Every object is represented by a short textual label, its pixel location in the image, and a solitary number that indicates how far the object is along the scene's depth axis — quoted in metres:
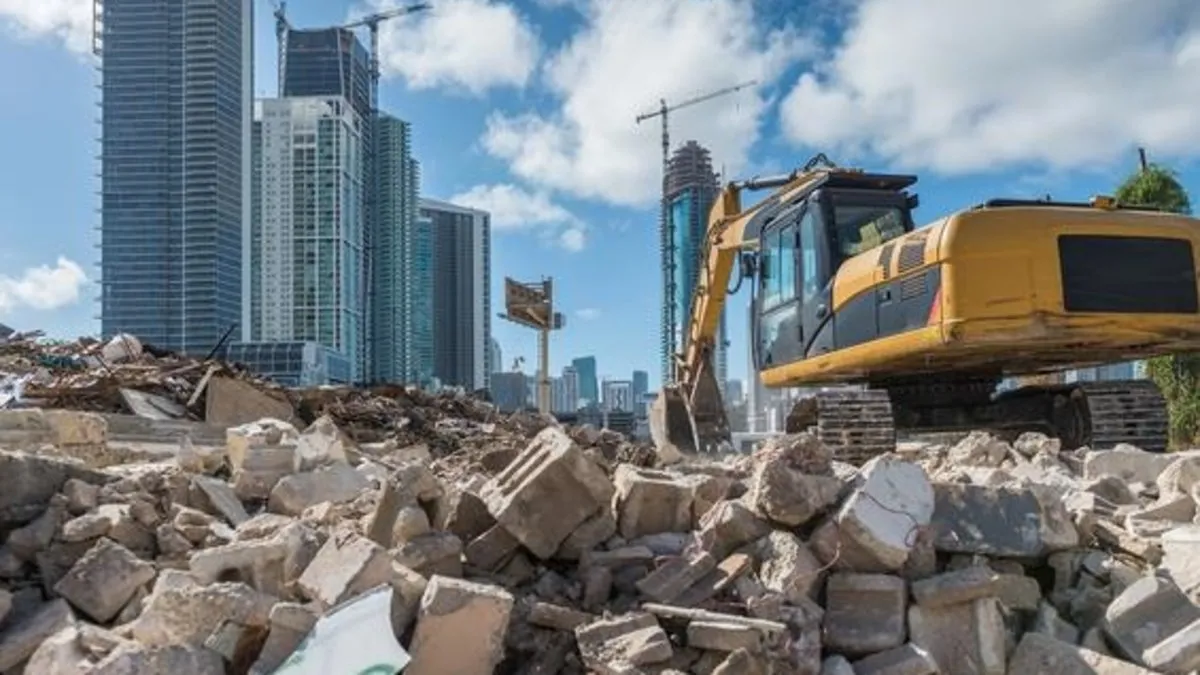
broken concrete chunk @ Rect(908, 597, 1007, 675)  3.76
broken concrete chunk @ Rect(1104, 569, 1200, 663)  3.68
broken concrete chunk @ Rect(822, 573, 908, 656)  3.75
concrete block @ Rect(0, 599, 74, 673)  3.55
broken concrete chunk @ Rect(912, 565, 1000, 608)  3.82
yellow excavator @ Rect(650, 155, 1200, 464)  7.57
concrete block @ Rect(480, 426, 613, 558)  4.09
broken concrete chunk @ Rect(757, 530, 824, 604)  3.82
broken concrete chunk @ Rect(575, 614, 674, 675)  3.43
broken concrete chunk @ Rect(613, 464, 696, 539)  4.33
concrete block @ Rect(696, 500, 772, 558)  4.08
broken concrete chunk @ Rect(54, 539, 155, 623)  3.76
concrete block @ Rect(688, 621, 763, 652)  3.46
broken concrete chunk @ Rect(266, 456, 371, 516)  4.89
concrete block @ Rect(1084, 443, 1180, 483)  5.57
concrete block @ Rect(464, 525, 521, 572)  4.11
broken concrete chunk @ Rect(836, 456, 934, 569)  3.91
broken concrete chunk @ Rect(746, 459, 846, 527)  4.06
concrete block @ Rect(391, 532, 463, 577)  3.88
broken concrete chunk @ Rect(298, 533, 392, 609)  3.53
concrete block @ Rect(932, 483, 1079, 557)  4.12
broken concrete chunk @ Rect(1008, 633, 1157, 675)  3.64
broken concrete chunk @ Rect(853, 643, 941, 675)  3.63
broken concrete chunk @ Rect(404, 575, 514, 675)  3.44
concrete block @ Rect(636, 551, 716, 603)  3.78
